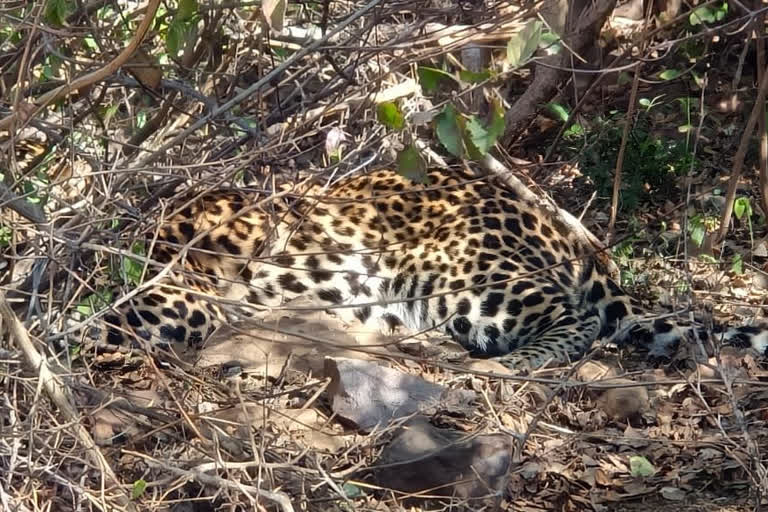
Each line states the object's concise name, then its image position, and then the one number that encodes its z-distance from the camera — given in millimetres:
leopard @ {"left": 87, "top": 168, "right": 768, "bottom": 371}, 12266
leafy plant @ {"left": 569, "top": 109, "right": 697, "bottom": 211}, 14281
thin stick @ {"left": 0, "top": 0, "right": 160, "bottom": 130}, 6871
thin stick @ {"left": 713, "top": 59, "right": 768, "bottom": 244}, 12125
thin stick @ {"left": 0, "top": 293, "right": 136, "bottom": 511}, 6777
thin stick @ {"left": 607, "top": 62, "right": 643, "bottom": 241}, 12211
